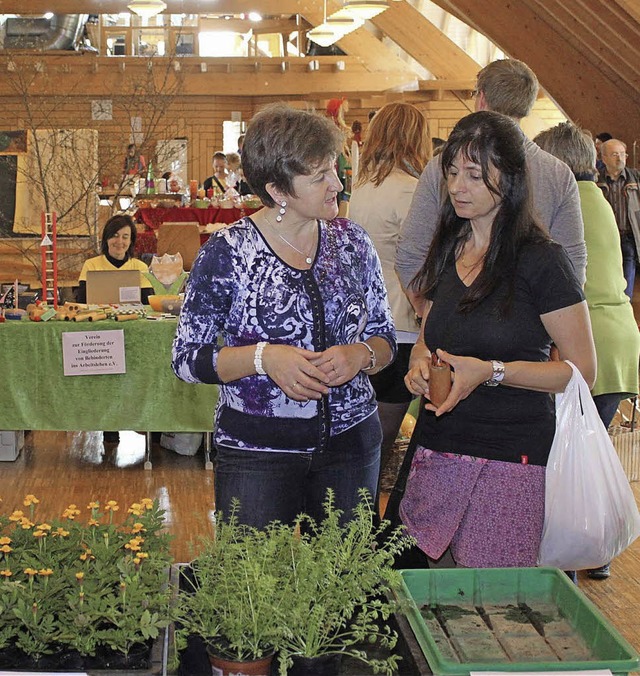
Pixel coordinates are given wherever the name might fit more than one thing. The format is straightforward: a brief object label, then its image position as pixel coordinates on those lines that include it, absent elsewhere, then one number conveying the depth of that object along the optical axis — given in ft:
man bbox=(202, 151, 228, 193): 38.14
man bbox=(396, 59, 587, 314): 9.10
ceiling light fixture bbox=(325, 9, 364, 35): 43.29
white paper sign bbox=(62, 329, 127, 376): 17.26
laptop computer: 19.13
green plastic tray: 5.03
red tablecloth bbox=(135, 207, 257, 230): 34.32
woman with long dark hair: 7.00
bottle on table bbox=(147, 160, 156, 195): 35.86
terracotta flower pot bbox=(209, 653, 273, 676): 4.82
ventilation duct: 58.90
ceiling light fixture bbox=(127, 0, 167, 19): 43.11
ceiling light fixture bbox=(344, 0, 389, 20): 38.81
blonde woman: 12.66
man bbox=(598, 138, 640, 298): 29.78
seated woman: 20.36
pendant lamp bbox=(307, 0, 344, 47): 44.58
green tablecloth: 17.28
